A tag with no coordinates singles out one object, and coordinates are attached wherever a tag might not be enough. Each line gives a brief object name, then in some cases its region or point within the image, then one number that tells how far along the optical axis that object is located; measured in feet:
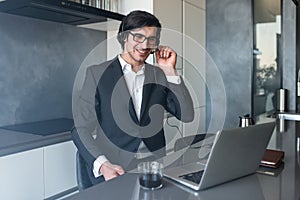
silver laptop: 3.04
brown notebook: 3.96
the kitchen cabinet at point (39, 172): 5.59
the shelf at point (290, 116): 8.04
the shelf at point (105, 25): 8.28
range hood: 6.02
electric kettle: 5.11
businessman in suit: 4.70
